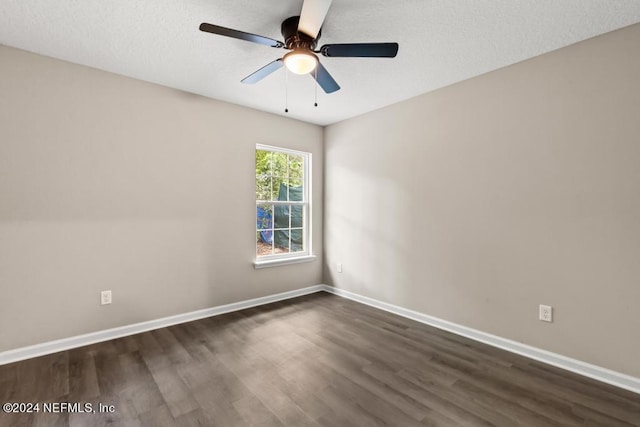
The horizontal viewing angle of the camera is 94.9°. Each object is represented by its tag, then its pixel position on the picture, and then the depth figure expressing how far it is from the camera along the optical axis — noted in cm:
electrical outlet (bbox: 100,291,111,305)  273
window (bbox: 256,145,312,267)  392
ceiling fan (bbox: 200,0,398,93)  173
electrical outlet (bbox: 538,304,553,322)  239
